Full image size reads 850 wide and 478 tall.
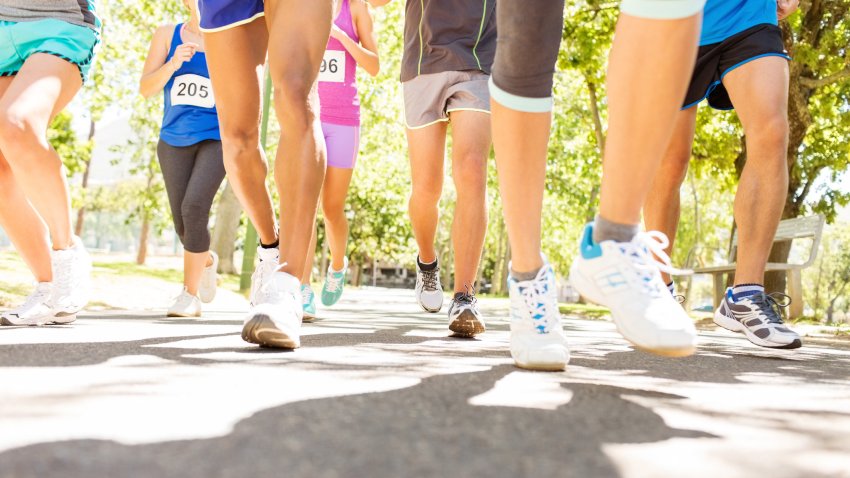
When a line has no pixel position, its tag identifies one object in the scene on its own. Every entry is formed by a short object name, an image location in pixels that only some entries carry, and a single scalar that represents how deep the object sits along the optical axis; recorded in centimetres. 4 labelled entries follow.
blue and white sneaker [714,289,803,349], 329
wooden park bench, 955
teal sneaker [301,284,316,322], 501
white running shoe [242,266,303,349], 256
